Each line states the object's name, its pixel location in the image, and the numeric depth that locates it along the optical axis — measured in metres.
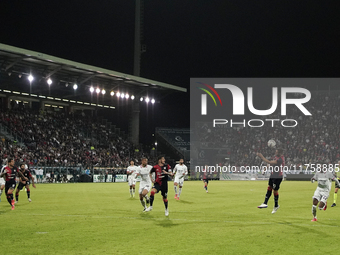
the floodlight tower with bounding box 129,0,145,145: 66.06
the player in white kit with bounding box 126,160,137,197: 28.42
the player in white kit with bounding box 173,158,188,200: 27.55
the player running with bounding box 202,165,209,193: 32.65
